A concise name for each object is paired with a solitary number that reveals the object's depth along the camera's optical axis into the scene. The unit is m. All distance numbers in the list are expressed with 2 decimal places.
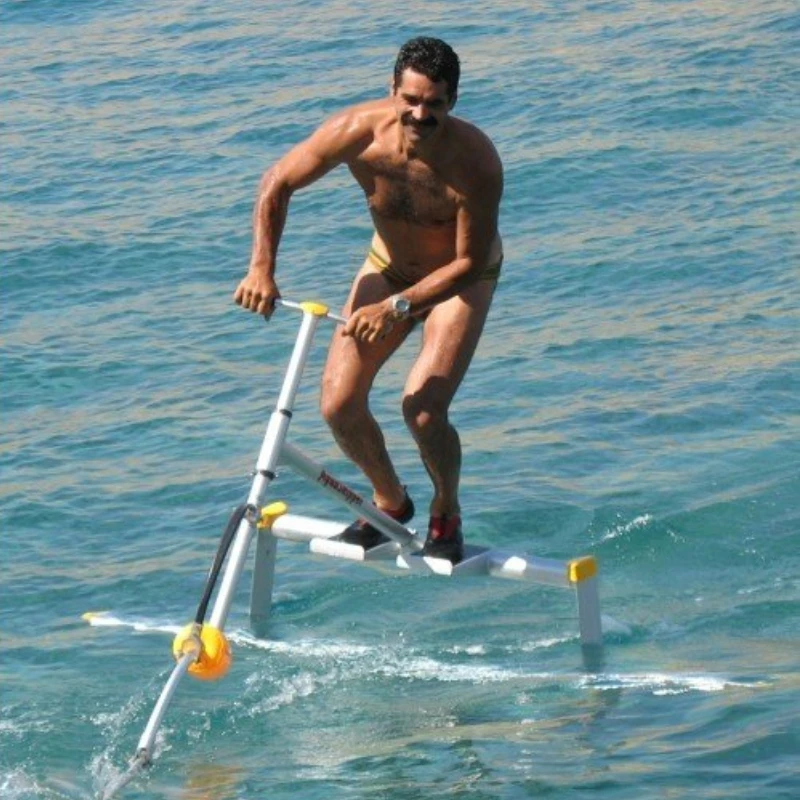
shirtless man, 16.73
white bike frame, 16.33
